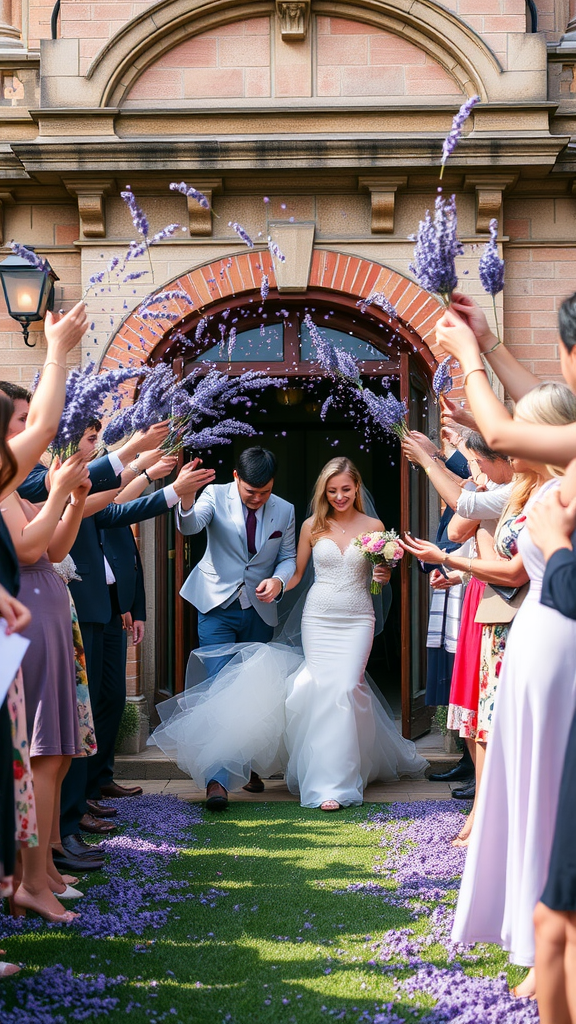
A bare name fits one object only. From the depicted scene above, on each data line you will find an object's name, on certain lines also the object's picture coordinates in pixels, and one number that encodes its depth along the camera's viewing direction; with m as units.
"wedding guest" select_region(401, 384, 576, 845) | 2.78
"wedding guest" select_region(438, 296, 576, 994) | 2.40
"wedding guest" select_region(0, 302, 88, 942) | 2.54
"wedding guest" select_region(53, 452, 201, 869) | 4.40
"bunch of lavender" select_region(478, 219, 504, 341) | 2.95
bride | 5.81
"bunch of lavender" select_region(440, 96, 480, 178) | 2.67
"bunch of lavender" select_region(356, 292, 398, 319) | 3.66
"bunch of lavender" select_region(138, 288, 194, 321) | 3.74
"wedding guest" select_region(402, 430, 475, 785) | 5.84
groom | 6.20
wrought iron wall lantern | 6.62
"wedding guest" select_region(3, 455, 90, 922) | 3.57
